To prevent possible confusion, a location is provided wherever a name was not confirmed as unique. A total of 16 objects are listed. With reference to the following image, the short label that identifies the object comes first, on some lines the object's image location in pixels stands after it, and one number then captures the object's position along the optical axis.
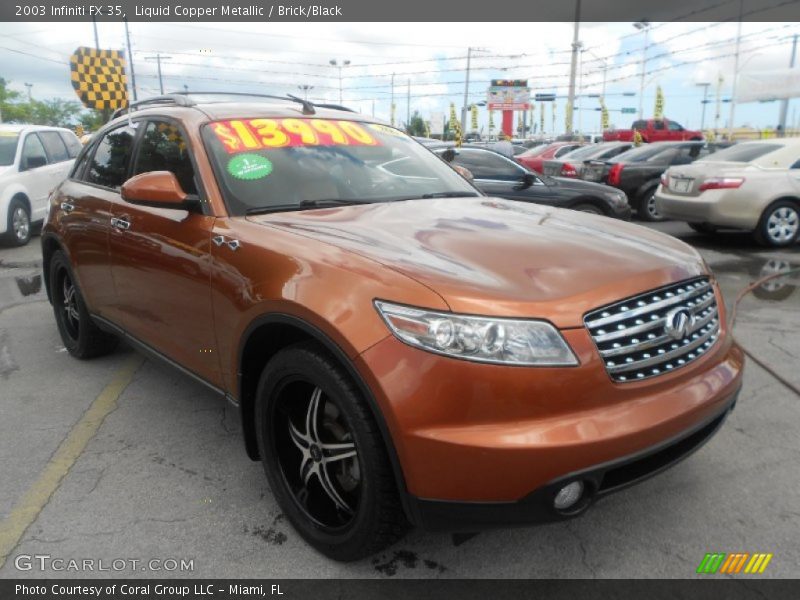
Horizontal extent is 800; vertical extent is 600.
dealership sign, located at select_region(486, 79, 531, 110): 65.44
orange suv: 1.97
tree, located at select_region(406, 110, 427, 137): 90.38
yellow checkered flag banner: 13.26
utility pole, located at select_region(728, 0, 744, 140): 40.22
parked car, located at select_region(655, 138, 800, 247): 8.91
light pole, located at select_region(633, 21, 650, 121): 42.84
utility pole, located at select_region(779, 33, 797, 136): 44.49
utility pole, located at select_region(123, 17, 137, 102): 32.01
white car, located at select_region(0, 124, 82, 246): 9.91
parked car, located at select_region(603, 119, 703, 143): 35.03
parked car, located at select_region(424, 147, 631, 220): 8.96
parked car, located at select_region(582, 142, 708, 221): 12.00
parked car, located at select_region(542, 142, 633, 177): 13.18
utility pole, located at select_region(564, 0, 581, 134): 32.41
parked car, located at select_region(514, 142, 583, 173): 19.67
